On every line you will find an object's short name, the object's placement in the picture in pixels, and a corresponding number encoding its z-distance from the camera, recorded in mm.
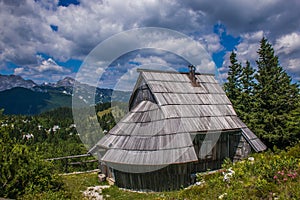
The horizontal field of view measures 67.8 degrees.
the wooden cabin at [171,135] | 10867
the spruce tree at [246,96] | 25484
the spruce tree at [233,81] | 29752
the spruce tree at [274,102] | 22531
